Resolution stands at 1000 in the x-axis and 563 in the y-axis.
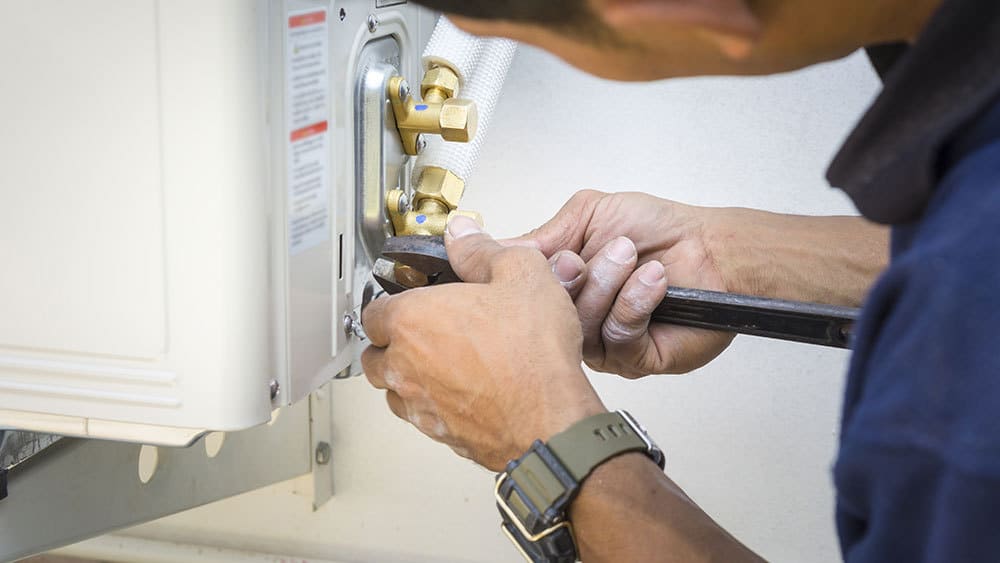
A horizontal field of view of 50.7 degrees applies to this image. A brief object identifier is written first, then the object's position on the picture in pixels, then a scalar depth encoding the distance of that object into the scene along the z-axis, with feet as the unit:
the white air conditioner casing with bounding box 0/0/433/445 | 1.70
